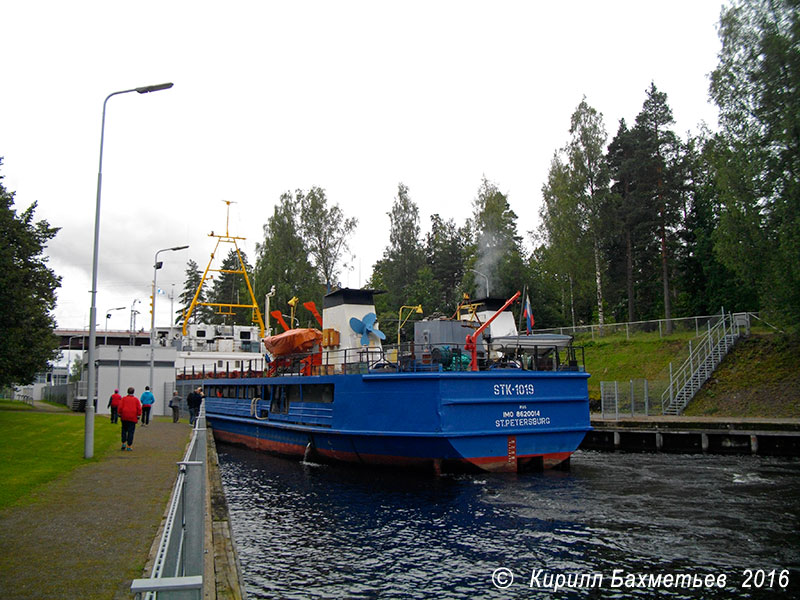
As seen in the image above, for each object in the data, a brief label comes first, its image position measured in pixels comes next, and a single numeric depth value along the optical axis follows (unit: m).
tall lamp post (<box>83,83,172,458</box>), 15.35
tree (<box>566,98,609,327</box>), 44.53
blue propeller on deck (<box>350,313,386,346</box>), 22.02
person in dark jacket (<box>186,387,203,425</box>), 26.86
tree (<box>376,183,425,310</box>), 62.28
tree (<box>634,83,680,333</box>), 41.42
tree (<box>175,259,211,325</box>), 91.78
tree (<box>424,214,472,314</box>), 66.50
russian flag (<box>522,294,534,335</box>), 18.70
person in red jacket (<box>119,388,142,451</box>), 16.84
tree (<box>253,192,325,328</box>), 54.91
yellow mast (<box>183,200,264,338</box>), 38.62
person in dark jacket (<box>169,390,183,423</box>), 28.69
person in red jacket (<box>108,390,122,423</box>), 23.66
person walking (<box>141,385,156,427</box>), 24.72
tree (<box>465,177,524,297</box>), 47.62
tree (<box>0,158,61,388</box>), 24.02
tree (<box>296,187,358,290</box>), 57.19
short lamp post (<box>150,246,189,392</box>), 32.19
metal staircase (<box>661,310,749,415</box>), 30.03
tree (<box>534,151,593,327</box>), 44.88
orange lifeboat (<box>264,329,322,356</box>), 23.45
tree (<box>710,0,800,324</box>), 26.42
